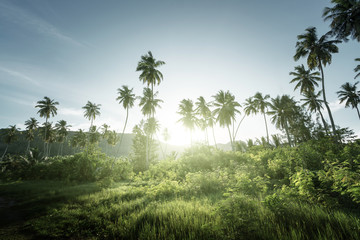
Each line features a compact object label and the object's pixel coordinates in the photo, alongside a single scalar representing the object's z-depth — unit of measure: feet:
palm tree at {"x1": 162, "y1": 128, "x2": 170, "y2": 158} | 211.57
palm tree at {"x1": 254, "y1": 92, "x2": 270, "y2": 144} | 135.44
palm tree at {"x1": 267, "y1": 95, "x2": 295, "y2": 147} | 130.62
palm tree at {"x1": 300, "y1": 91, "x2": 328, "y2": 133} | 120.88
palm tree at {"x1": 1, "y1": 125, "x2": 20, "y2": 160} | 171.22
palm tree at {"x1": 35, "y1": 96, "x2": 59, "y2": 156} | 142.92
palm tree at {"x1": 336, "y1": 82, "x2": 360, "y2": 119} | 122.31
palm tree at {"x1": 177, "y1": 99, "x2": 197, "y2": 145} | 132.46
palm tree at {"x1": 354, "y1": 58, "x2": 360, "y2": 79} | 82.81
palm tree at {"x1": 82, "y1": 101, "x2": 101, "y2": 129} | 143.84
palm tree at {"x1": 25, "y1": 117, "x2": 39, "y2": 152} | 174.40
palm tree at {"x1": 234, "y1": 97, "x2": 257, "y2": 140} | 136.26
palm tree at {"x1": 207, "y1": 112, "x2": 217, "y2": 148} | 157.17
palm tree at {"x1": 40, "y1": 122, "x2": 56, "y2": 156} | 177.47
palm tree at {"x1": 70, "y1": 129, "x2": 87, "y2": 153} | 199.62
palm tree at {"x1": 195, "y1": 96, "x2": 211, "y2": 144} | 133.90
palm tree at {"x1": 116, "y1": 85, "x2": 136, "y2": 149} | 105.50
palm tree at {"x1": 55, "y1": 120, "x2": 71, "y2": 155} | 191.01
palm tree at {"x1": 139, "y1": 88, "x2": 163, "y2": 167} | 106.73
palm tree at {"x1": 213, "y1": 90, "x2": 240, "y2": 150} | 119.24
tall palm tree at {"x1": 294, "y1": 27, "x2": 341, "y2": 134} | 74.33
